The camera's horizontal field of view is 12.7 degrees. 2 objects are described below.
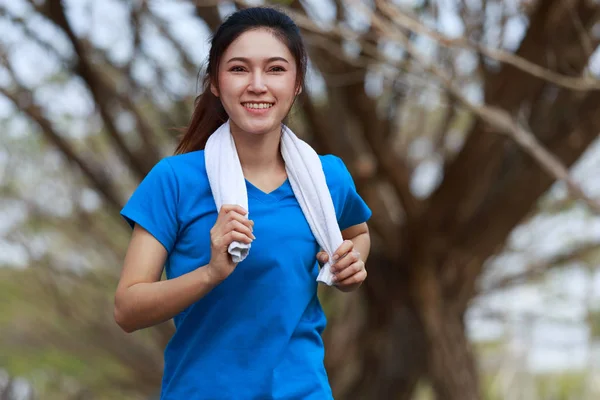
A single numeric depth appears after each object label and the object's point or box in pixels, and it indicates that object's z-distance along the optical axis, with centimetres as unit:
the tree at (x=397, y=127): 856
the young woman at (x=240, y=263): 414
